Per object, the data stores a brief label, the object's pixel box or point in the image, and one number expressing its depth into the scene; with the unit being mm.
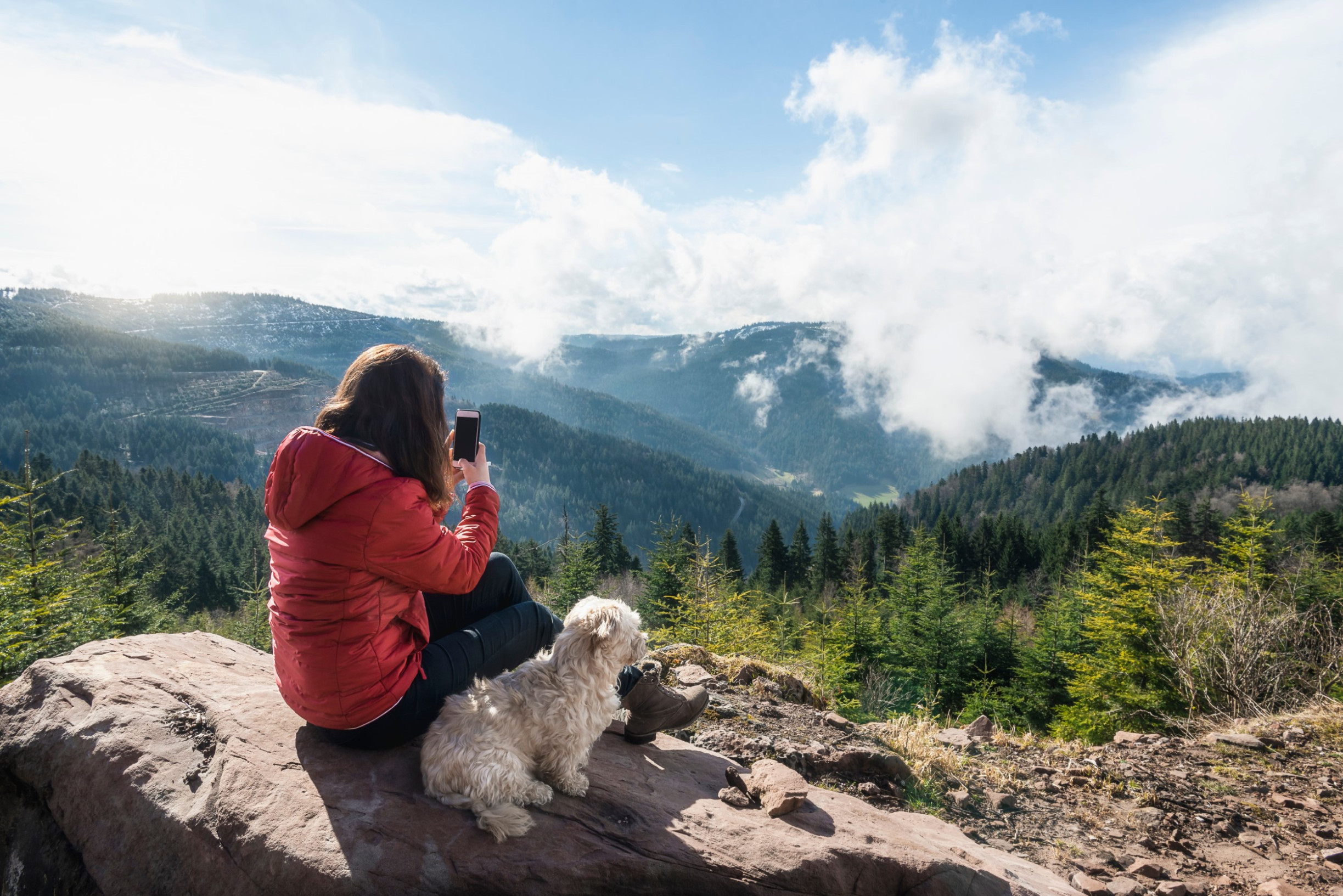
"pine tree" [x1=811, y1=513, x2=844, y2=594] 61281
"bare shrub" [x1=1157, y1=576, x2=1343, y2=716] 7527
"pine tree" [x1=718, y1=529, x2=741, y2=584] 52188
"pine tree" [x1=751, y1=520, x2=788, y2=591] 58719
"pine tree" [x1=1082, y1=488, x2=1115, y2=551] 56250
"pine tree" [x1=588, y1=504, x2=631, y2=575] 46762
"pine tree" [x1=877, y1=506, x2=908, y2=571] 65488
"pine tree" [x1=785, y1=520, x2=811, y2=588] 59938
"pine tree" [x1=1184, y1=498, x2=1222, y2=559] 48281
